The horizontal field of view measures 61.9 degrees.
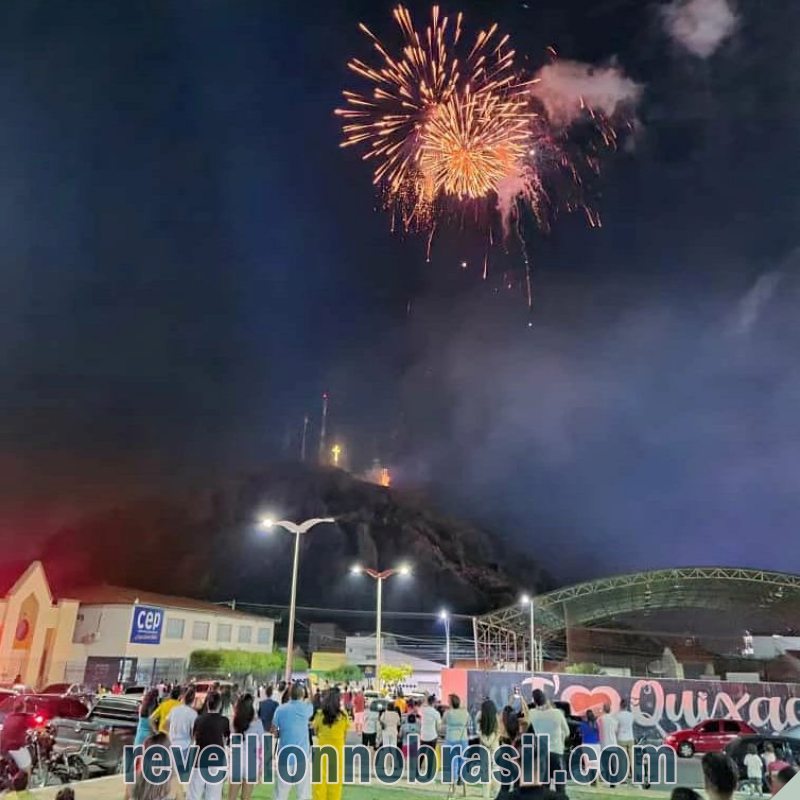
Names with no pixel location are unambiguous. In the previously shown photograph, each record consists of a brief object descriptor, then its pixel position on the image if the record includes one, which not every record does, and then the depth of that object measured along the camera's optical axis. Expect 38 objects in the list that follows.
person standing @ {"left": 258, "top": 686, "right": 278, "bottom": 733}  10.97
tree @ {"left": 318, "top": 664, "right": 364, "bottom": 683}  44.42
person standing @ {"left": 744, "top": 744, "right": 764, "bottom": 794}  10.77
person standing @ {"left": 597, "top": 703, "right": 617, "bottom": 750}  12.41
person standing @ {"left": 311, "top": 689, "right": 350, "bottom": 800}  8.09
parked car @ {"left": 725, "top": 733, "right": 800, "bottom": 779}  13.03
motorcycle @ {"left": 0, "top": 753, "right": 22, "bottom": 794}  8.01
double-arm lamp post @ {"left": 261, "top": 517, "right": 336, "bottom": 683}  19.00
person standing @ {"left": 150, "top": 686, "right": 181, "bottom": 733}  8.47
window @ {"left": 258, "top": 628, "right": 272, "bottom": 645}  44.62
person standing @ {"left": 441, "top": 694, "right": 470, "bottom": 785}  10.83
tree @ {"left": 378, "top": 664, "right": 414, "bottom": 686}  46.12
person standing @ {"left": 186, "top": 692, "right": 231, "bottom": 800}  7.64
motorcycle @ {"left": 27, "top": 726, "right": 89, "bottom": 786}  10.72
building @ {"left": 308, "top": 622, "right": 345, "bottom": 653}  71.29
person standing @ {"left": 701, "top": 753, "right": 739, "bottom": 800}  4.32
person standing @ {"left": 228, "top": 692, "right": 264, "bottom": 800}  8.49
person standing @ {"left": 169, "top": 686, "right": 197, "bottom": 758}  8.12
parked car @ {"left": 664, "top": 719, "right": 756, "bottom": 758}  17.81
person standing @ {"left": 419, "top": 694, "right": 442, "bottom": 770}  12.39
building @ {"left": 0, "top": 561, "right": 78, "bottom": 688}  25.94
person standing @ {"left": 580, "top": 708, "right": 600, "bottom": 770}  12.43
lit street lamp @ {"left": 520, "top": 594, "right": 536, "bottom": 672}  39.19
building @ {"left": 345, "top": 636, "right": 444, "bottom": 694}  55.59
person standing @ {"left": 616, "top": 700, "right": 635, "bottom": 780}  12.74
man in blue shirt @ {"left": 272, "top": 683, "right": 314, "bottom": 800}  8.00
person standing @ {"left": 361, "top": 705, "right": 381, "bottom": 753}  14.58
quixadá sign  18.83
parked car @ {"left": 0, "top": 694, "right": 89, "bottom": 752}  9.28
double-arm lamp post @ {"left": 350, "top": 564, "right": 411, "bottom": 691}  25.64
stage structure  39.00
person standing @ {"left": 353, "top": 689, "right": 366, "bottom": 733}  18.56
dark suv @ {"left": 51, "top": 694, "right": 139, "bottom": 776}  11.94
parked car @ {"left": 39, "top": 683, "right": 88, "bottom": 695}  20.94
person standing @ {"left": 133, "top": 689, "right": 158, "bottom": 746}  9.17
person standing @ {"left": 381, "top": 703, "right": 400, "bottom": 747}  13.03
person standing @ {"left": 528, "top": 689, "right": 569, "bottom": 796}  9.09
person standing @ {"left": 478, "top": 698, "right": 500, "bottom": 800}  10.83
